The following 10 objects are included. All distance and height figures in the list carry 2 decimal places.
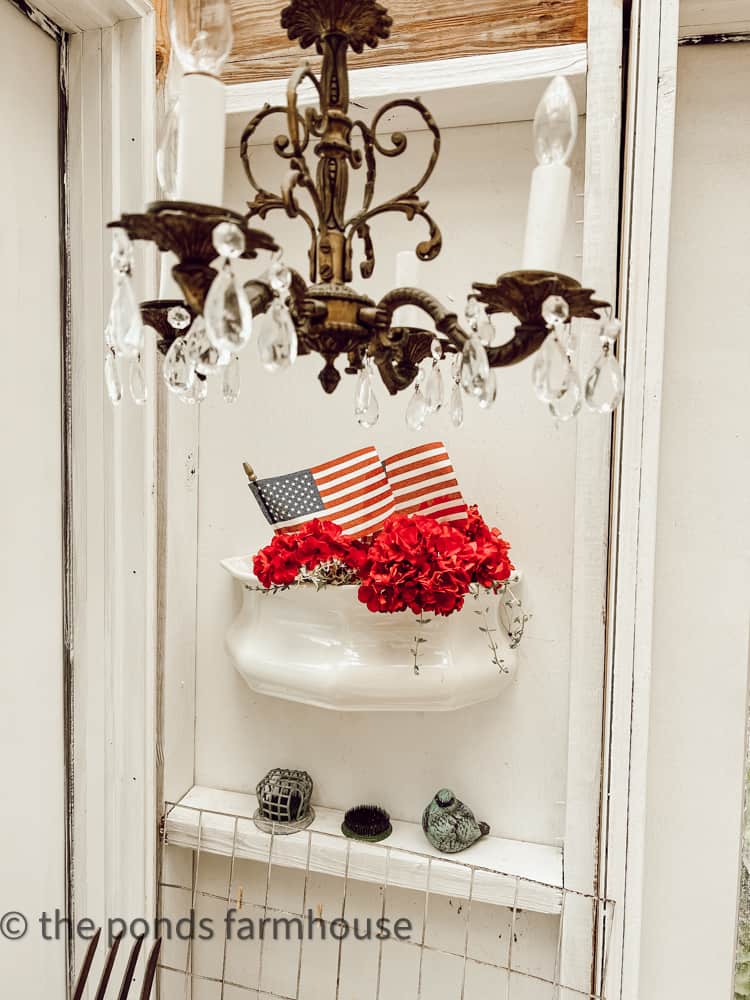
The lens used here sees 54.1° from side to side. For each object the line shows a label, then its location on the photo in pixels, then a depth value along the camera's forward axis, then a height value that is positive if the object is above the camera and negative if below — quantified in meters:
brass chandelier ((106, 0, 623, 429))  0.49 +0.13
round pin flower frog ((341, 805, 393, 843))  1.29 -0.64
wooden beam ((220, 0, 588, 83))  1.14 +0.69
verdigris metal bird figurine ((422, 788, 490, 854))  1.25 -0.62
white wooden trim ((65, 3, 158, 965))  1.21 -0.12
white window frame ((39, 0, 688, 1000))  1.04 -0.08
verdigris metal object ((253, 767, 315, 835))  1.33 -0.62
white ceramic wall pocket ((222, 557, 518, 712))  1.21 -0.32
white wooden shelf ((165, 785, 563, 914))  1.21 -0.68
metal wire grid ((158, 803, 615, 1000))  1.15 -0.78
